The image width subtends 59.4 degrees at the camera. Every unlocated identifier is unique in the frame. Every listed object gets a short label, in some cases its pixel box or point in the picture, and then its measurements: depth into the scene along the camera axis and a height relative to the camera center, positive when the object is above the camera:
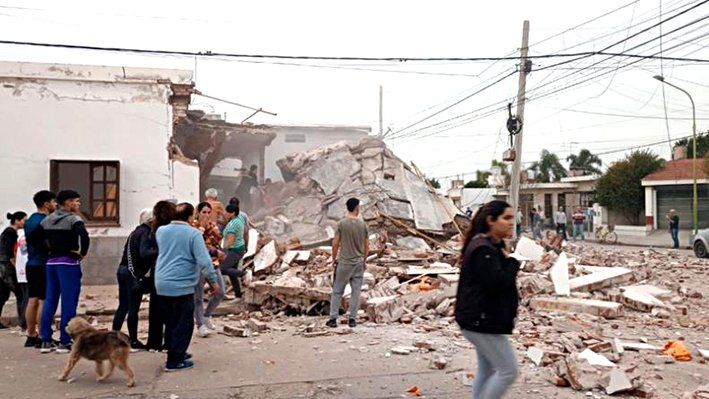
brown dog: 5.28 -1.18
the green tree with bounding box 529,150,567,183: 56.81 +4.30
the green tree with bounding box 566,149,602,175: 59.47 +5.23
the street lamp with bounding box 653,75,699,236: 28.47 +3.61
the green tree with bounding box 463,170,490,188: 58.44 +3.06
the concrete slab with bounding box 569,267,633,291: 10.07 -1.11
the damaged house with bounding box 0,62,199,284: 10.92 +1.21
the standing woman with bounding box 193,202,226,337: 7.31 -0.59
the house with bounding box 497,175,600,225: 44.69 +1.46
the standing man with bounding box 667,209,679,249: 26.09 -0.51
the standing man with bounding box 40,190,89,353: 6.22 -0.47
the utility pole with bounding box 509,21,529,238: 16.36 +2.79
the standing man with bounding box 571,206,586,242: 27.67 -0.33
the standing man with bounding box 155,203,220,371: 5.62 -0.60
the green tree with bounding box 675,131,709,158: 48.31 +5.62
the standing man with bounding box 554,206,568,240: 24.41 -0.33
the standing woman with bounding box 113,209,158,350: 6.31 -0.65
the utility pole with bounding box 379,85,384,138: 40.70 +6.75
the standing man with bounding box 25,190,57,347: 6.54 -0.51
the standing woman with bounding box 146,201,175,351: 6.02 -0.84
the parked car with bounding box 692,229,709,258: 20.02 -0.94
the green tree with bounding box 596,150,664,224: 37.97 +1.80
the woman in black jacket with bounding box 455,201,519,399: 3.74 -0.52
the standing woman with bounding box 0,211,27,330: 7.66 -0.65
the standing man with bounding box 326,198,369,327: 7.68 -0.58
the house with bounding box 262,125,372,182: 30.22 +3.68
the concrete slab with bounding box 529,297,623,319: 8.52 -1.30
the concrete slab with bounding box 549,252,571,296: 9.61 -1.02
